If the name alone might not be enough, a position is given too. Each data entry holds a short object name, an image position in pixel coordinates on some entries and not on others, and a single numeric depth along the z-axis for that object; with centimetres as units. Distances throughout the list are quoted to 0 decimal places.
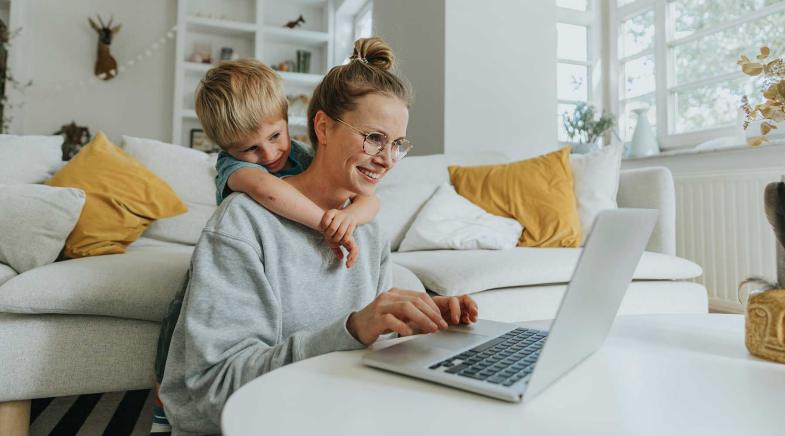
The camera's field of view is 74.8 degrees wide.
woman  68
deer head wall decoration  446
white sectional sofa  121
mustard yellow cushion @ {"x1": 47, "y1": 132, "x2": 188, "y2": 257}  161
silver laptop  50
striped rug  145
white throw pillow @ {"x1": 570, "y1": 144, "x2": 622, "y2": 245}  219
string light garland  442
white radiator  253
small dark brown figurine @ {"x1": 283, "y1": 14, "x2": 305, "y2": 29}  493
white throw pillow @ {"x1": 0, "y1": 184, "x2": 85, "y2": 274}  139
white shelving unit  451
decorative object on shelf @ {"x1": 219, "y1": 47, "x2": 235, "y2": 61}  471
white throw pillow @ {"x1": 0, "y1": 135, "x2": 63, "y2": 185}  186
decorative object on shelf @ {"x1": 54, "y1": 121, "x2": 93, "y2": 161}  423
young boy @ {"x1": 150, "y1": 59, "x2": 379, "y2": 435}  87
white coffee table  45
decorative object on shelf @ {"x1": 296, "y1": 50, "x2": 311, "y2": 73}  504
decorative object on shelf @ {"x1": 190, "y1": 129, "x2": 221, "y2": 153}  458
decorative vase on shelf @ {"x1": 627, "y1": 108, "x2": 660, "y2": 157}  349
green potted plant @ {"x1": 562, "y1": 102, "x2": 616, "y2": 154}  364
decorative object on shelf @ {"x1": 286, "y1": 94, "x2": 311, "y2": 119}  486
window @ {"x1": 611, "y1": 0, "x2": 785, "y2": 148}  310
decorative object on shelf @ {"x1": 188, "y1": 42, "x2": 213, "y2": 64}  463
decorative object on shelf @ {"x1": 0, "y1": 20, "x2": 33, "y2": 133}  406
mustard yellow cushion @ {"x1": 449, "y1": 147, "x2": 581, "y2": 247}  211
